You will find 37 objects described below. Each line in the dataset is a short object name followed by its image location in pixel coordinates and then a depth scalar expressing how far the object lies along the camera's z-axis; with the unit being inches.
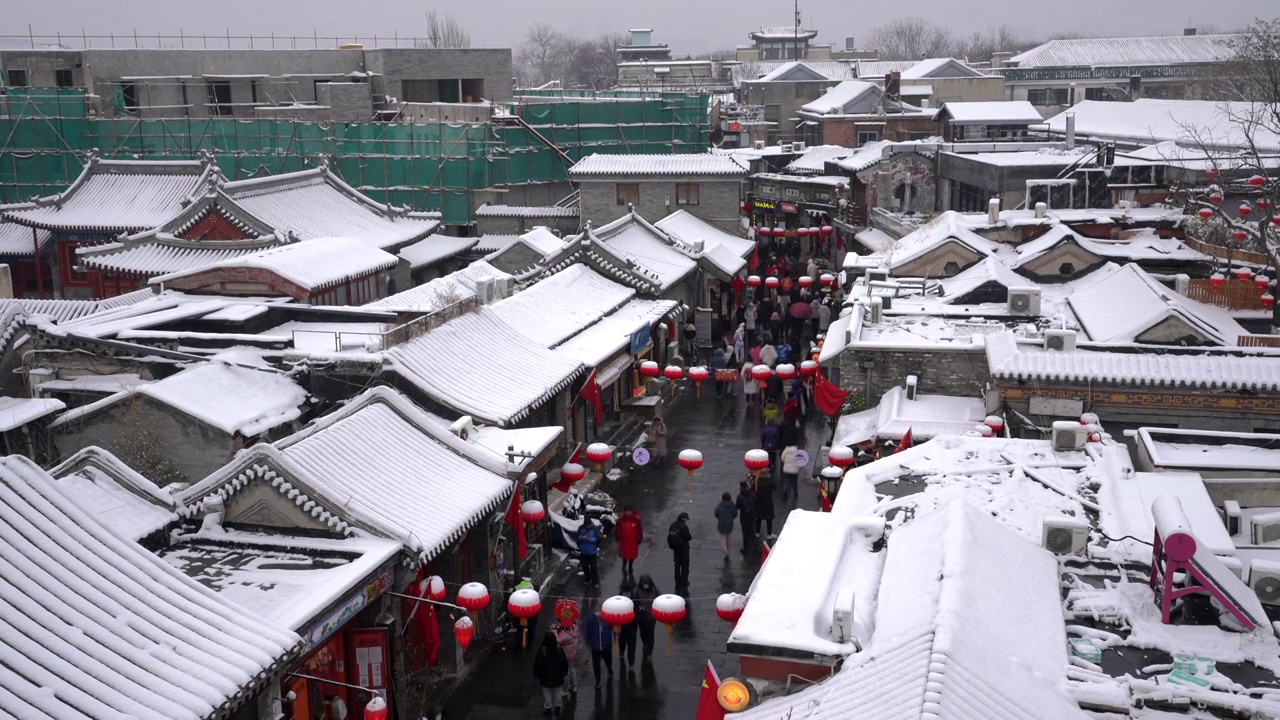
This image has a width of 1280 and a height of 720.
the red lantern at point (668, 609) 559.2
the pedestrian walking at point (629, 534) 725.3
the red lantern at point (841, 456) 748.0
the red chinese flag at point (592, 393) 930.1
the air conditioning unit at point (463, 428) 729.6
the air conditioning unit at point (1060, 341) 776.9
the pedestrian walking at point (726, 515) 765.3
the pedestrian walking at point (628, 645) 634.2
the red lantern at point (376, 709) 502.0
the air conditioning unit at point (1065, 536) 502.3
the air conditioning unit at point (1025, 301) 939.3
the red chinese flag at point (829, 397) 863.7
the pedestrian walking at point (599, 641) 612.7
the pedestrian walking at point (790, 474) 854.5
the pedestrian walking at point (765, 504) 791.1
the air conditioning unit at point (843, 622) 423.5
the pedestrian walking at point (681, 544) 724.7
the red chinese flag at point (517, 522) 687.1
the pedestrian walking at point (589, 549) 726.5
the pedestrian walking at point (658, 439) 984.3
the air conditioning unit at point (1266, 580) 465.1
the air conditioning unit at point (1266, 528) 547.8
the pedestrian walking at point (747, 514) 779.4
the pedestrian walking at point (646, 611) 639.8
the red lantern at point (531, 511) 698.2
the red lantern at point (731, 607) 519.2
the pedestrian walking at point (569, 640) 609.9
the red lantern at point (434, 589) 574.6
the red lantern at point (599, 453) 789.2
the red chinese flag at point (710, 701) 442.9
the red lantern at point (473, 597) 562.3
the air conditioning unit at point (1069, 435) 620.1
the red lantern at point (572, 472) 765.3
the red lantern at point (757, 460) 743.1
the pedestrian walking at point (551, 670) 580.4
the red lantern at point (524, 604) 583.8
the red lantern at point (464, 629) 560.1
